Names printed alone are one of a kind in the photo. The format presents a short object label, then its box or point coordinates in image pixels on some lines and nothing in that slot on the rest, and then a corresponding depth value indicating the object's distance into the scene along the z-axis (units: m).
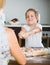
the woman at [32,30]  2.00
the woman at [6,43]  0.90
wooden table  1.29
